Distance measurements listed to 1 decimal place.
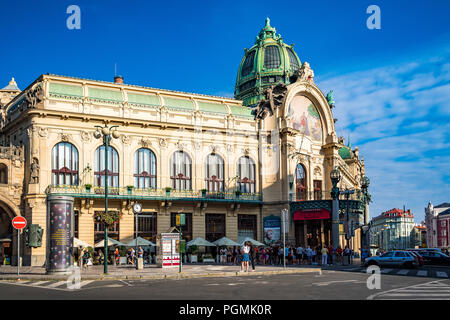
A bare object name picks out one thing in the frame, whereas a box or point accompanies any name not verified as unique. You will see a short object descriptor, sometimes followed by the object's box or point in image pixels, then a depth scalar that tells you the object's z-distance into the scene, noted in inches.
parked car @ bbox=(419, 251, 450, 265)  1764.0
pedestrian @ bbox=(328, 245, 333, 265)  1649.9
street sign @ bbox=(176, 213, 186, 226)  1200.8
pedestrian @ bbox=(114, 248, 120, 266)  1613.4
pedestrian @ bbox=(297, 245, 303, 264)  1663.4
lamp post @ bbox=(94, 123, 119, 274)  1162.0
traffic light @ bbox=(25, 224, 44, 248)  1436.3
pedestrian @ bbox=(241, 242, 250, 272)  1213.1
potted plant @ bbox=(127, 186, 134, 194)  1812.3
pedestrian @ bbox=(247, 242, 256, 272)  1327.5
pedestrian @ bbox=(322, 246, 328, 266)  1563.7
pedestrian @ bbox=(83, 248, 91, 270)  1427.2
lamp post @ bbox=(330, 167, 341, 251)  1718.8
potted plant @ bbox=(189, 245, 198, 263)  1804.9
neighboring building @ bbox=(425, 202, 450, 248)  5497.0
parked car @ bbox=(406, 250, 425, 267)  1520.9
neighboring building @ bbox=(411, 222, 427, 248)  7746.1
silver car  1455.5
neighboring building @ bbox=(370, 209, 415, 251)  7662.4
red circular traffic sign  1138.3
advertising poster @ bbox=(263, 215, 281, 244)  2042.3
